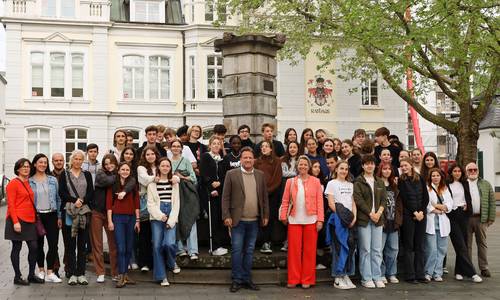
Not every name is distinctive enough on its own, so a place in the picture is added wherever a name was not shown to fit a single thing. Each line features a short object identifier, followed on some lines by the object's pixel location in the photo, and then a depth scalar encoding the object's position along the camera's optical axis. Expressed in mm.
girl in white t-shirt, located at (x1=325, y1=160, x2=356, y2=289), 9773
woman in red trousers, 9656
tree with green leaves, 15570
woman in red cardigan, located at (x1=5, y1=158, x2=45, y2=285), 9625
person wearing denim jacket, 9852
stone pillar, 13203
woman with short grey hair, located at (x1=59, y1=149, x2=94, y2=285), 9781
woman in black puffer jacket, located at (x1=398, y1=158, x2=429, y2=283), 10297
